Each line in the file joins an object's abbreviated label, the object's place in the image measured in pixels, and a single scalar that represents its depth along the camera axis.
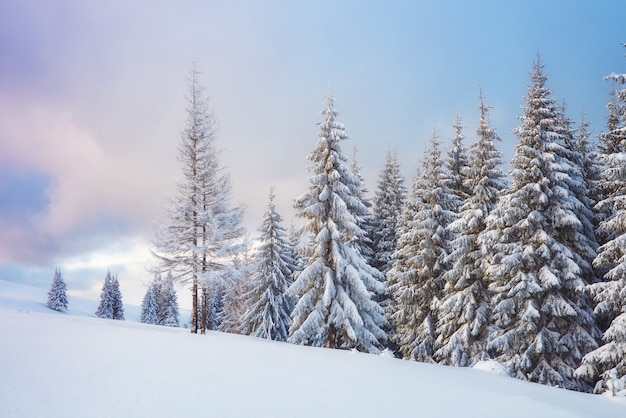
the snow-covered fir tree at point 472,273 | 20.22
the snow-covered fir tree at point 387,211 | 31.16
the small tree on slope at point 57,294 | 77.19
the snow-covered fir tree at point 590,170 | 18.62
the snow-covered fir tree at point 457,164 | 24.84
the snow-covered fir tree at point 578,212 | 17.44
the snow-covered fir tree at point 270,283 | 31.34
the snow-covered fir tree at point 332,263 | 20.22
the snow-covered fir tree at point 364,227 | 22.30
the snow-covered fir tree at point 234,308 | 39.78
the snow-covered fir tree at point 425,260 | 23.50
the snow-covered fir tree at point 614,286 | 13.57
